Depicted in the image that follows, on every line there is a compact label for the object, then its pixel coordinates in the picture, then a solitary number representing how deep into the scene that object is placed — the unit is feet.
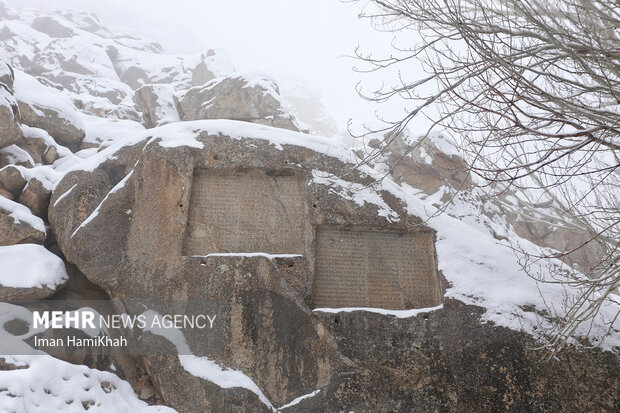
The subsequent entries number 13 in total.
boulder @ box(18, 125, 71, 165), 29.89
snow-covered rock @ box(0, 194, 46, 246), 21.76
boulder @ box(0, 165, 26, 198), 24.36
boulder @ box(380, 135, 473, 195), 44.83
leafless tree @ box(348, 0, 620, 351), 9.84
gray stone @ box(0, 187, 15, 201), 24.11
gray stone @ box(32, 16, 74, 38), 132.46
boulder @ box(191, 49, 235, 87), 106.73
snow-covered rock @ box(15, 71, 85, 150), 33.68
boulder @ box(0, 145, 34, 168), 27.43
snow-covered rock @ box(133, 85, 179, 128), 58.90
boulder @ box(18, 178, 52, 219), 24.18
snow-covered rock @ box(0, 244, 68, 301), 19.81
